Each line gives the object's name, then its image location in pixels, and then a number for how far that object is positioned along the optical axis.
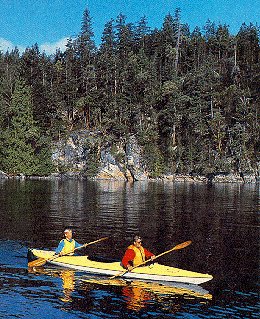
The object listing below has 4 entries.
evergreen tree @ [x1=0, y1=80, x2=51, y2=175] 95.25
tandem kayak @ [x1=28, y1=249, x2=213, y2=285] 17.62
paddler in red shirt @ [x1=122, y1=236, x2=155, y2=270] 18.67
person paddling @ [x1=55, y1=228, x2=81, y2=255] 21.23
